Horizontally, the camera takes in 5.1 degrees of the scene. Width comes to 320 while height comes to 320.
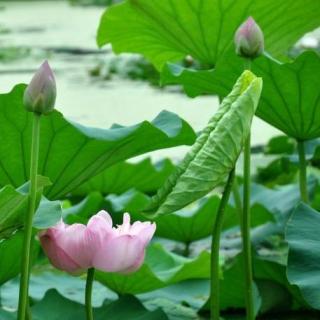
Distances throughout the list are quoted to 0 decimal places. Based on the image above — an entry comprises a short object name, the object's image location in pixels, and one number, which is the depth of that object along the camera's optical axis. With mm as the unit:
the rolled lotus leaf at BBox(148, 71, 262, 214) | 6032
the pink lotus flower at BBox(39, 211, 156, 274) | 6040
